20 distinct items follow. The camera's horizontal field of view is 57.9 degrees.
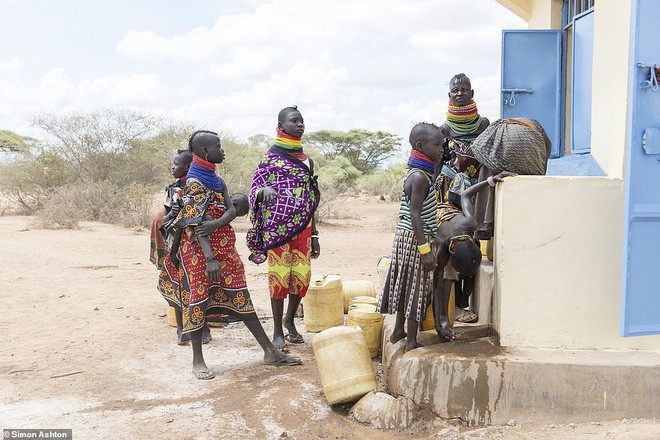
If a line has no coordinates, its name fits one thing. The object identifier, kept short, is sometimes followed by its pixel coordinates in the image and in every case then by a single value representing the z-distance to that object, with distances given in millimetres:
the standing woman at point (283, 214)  4684
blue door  3180
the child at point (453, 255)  3676
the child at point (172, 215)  4727
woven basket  3715
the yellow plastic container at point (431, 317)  4066
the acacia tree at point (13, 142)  19605
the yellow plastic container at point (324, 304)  5180
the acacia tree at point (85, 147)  18047
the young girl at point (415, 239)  3521
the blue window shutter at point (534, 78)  6000
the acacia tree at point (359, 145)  31359
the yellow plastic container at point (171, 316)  5609
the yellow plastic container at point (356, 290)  5766
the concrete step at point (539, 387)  3293
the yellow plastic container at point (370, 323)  4387
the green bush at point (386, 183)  24938
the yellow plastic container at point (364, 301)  4930
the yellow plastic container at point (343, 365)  3586
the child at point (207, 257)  4160
